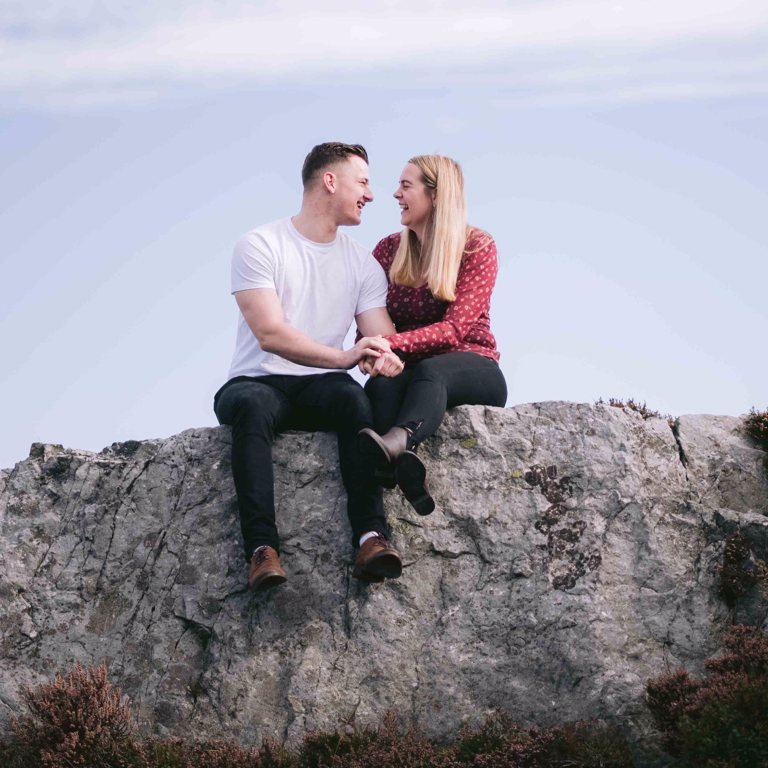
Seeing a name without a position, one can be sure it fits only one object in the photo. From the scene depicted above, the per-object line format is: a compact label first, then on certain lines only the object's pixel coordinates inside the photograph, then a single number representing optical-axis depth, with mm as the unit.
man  8359
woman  8578
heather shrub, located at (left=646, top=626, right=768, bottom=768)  7293
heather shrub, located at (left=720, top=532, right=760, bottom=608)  8930
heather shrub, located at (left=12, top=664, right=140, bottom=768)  8109
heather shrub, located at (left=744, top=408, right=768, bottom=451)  10109
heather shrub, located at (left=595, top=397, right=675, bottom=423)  9984
